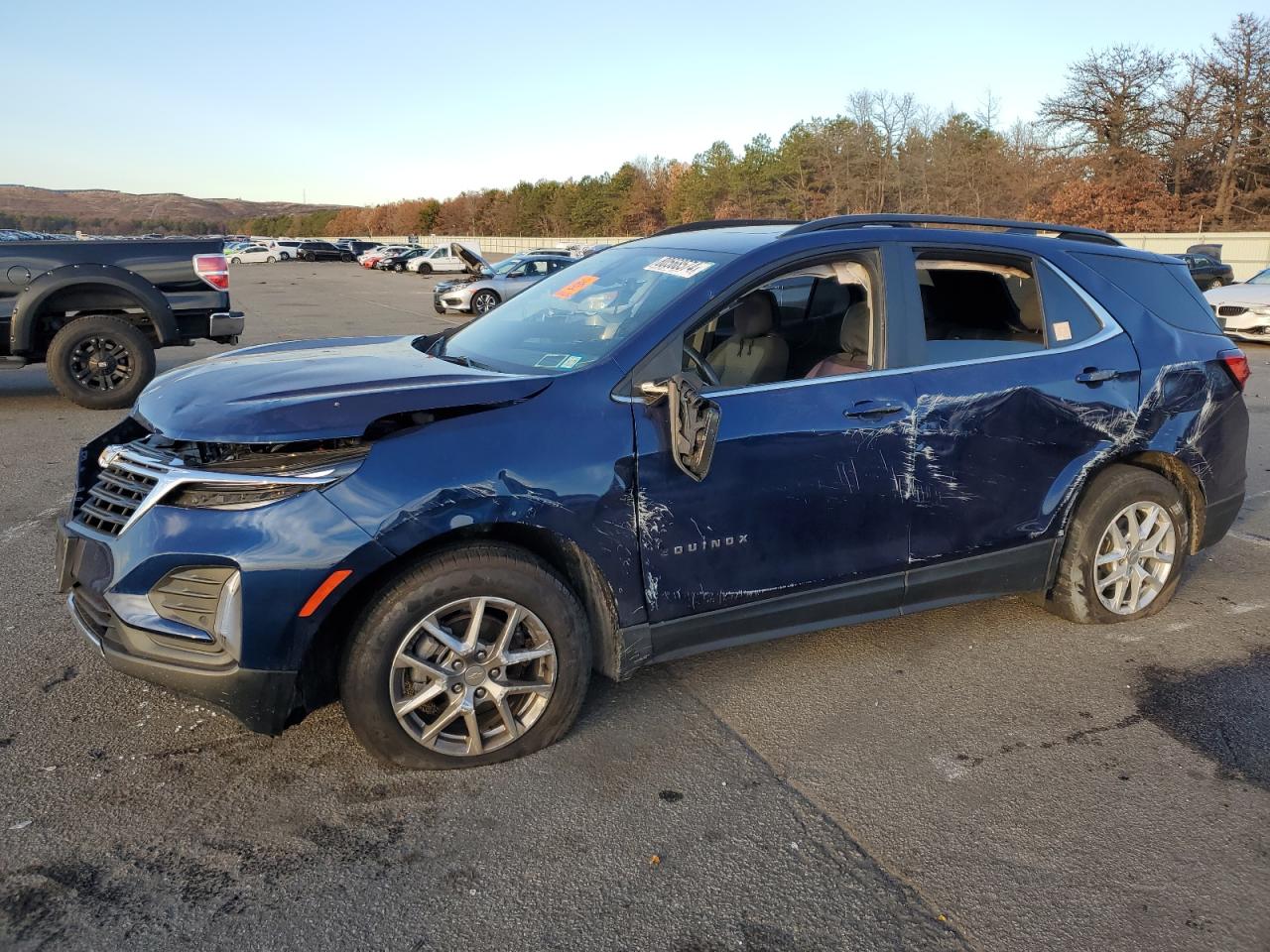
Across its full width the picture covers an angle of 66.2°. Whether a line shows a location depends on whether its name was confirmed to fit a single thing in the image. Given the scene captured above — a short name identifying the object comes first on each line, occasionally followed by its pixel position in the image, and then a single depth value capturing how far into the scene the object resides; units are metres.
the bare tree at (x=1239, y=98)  44.09
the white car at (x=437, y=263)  53.19
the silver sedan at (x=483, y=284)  22.92
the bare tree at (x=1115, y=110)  47.50
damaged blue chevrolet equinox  2.92
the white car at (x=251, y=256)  68.94
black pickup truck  9.15
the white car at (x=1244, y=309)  15.95
